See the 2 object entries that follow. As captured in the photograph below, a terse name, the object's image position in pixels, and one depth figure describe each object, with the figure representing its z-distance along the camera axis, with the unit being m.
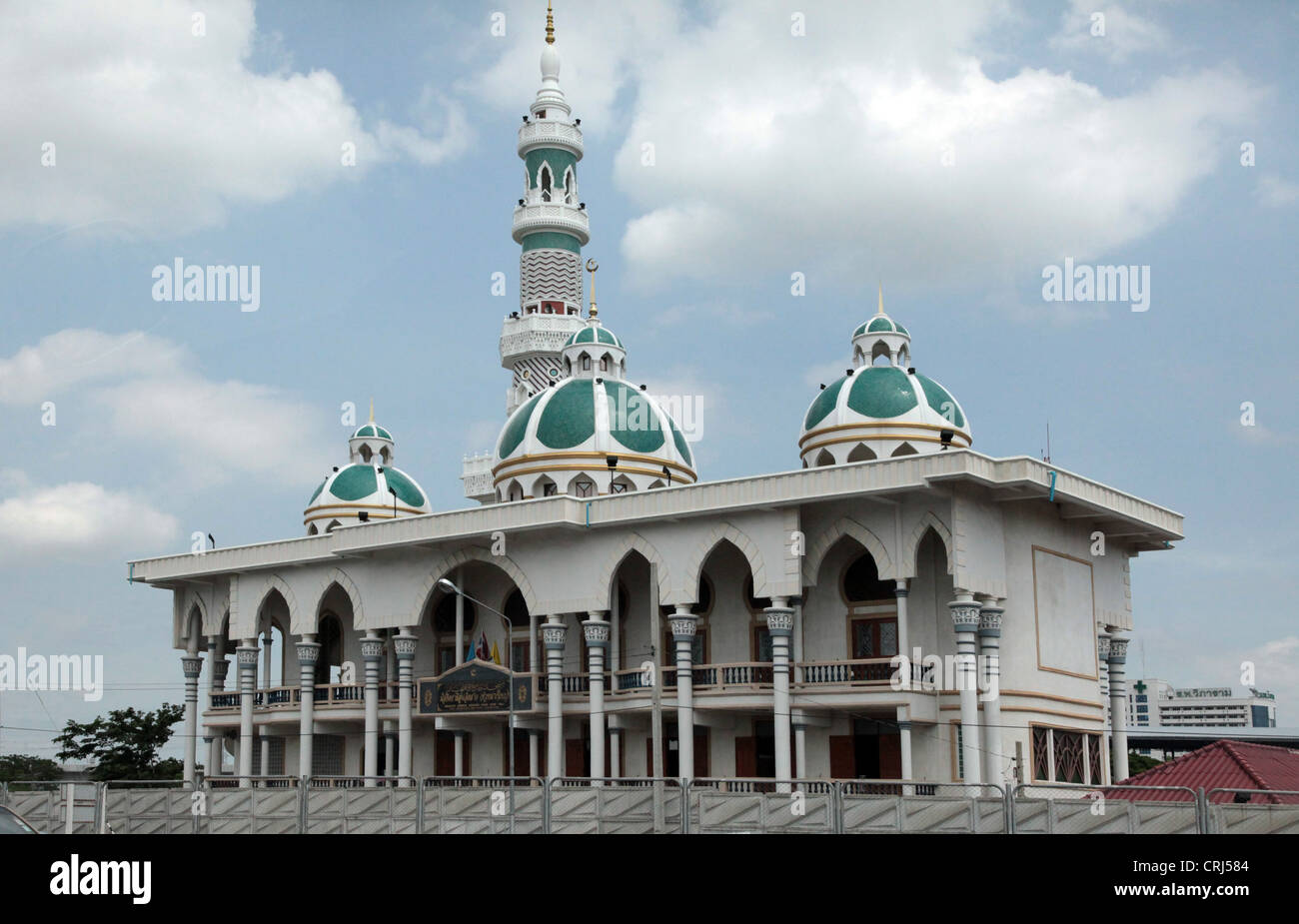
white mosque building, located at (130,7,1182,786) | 32.66
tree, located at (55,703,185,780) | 54.22
